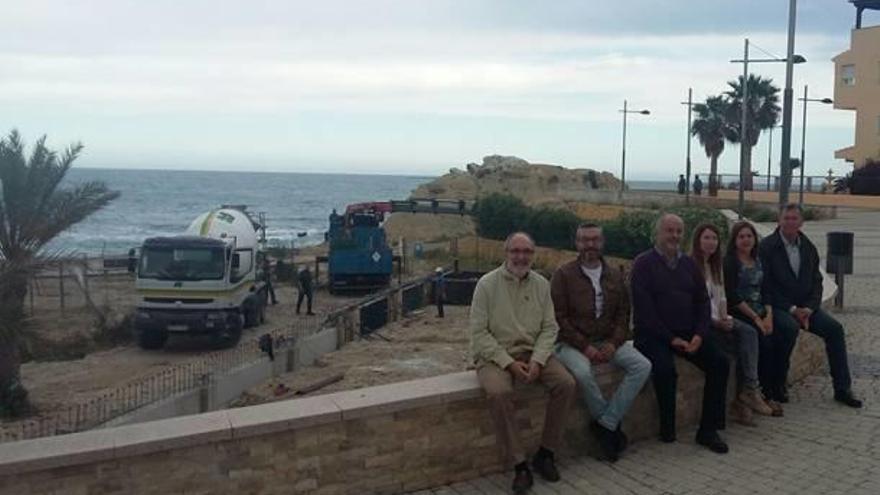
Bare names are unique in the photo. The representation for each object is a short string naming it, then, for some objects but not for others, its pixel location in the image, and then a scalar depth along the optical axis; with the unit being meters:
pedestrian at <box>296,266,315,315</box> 27.88
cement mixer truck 21.62
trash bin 13.27
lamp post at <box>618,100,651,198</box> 55.19
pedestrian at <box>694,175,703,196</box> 50.34
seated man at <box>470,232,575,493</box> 5.91
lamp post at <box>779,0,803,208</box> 15.91
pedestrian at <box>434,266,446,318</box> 26.89
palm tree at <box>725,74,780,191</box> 58.59
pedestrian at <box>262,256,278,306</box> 28.57
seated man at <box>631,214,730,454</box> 6.69
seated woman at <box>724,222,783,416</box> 7.34
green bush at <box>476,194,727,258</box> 32.72
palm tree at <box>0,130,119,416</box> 15.72
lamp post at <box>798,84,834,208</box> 46.84
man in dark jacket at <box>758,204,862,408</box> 7.77
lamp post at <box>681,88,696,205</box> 43.60
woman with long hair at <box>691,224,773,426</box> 7.19
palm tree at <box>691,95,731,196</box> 60.09
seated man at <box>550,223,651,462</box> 6.36
